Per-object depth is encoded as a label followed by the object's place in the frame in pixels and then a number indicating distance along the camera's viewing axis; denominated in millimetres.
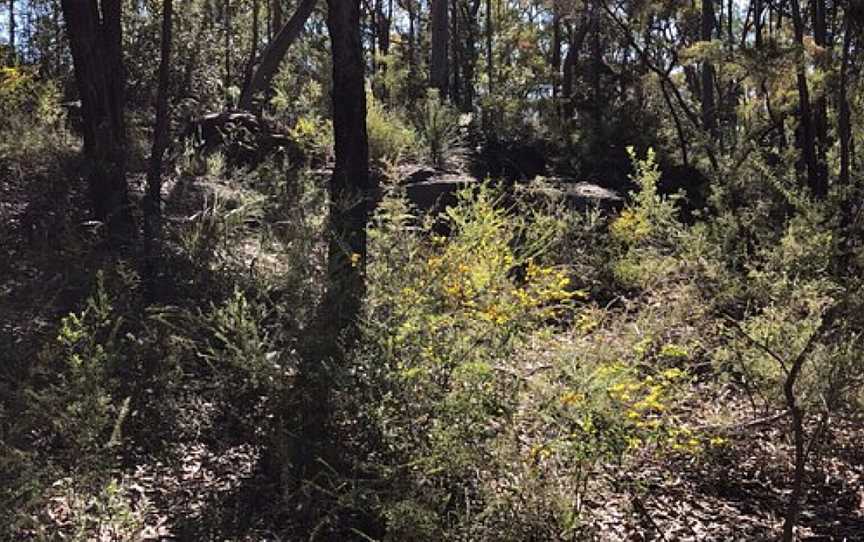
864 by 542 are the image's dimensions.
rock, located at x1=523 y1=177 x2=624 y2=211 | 8562
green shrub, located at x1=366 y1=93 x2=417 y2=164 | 9391
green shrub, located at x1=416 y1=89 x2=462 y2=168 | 10023
